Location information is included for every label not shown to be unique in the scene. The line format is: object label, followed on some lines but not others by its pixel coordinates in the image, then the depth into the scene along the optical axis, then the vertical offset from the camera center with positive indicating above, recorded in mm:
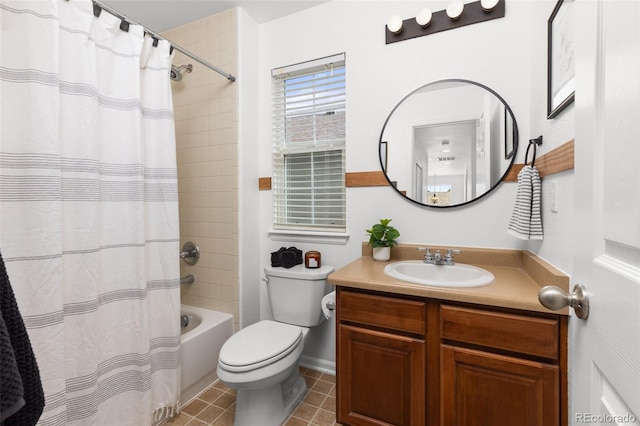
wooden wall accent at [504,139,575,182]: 945 +156
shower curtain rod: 1273 +867
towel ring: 1341 +268
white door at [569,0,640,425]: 403 -8
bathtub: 1691 -877
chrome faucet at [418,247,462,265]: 1542 -290
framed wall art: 1017 +539
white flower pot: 1697 -286
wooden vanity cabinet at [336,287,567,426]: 1013 -622
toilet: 1360 -712
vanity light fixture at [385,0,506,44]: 1546 +1014
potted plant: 1688 -205
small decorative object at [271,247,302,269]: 1878 -344
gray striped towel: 1288 -25
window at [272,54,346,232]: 1997 +414
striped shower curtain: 1043 -8
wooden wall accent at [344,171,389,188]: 1812 +153
